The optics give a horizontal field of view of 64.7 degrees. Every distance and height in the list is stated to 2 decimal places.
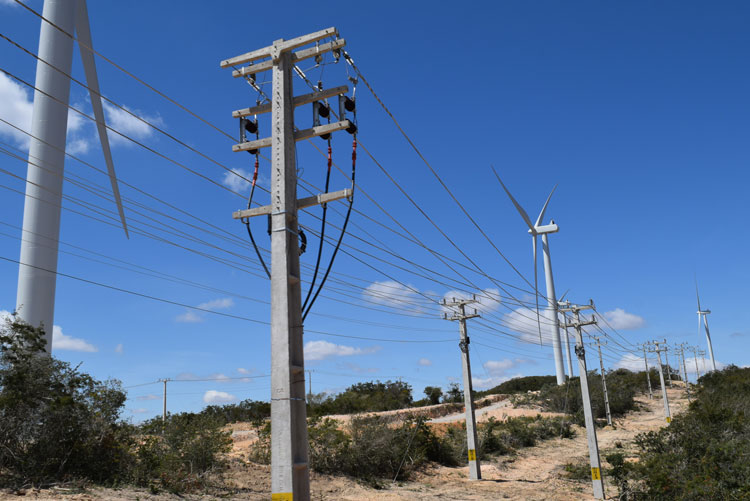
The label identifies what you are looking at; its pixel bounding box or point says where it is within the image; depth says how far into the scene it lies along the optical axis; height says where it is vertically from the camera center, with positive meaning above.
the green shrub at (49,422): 17.91 +0.14
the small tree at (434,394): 74.71 +1.91
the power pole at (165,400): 52.08 +1.85
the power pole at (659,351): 60.00 +5.27
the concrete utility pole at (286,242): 9.42 +2.96
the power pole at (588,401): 25.44 +0.07
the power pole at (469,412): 30.14 -0.21
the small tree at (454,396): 72.00 +1.52
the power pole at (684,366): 92.40 +5.29
